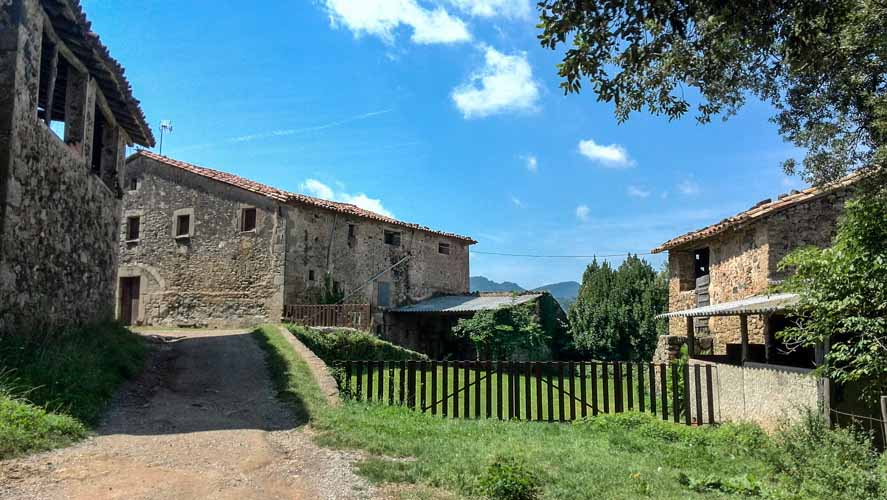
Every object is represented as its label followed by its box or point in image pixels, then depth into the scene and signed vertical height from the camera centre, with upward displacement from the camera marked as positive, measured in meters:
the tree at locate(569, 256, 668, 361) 24.17 -0.01
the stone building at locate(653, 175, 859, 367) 12.36 +1.33
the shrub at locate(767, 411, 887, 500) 5.20 -1.54
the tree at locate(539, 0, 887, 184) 5.59 +3.14
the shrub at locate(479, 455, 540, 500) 4.56 -1.35
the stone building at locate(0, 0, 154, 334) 7.58 +2.29
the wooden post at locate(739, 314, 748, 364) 11.30 -0.38
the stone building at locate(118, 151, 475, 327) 20.91 +2.36
